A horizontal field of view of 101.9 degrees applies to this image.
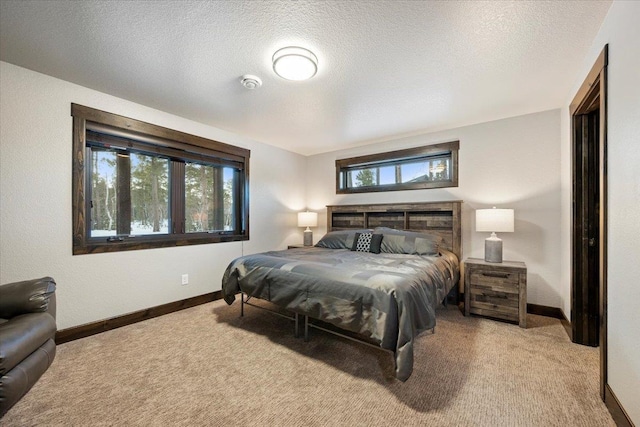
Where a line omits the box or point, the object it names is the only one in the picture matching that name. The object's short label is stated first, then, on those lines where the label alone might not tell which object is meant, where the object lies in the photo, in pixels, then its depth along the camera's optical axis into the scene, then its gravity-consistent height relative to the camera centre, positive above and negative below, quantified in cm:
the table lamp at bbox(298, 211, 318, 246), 462 -16
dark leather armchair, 124 -66
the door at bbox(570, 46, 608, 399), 221 -9
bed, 171 -52
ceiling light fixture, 191 +115
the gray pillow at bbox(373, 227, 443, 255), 308 -37
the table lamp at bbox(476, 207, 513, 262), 284 -14
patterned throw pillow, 336 -39
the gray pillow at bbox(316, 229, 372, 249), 366 -39
